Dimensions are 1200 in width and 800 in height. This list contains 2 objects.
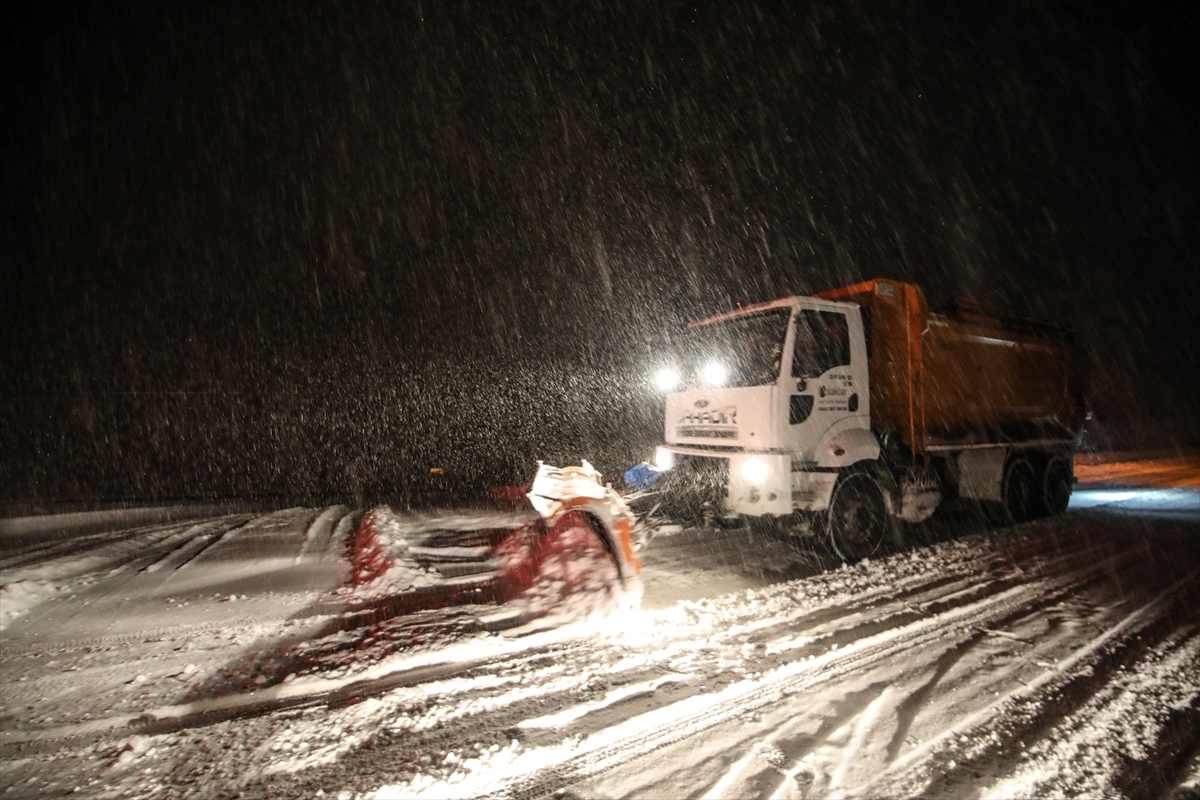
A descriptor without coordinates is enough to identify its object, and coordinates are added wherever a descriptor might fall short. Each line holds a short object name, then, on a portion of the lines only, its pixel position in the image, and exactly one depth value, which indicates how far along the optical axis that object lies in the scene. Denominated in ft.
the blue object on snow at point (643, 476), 26.35
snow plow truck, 21.88
